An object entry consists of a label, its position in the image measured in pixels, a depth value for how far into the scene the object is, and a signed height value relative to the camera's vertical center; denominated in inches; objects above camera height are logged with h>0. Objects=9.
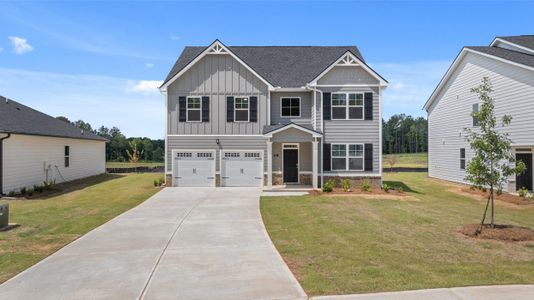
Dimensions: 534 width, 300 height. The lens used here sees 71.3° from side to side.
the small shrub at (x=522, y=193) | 676.7 -70.8
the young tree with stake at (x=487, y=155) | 394.9 -1.1
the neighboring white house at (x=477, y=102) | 714.8 +121.3
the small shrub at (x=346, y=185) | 768.9 -64.4
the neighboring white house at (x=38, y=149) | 732.7 +11.2
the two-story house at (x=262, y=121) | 830.5 +75.0
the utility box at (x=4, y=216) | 420.8 -70.5
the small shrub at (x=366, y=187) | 774.5 -68.8
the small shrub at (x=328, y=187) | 747.4 -66.5
